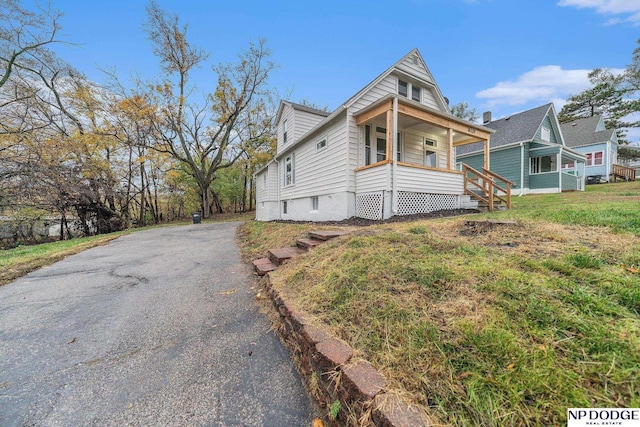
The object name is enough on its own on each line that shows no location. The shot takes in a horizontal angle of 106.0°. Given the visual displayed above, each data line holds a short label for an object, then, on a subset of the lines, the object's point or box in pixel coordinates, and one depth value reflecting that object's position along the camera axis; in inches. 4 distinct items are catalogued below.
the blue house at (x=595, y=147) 754.2
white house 274.2
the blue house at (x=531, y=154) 548.1
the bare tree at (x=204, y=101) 653.9
